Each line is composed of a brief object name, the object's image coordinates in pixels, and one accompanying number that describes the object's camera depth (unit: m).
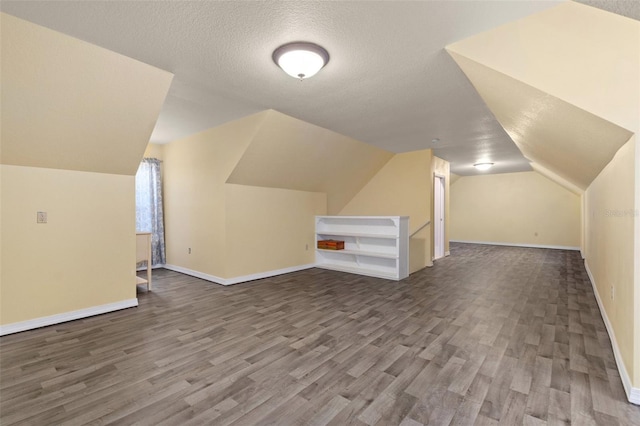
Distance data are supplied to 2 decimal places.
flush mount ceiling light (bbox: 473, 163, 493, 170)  7.73
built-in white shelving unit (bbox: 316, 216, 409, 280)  5.01
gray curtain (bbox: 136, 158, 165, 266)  5.68
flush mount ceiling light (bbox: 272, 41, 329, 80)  2.25
